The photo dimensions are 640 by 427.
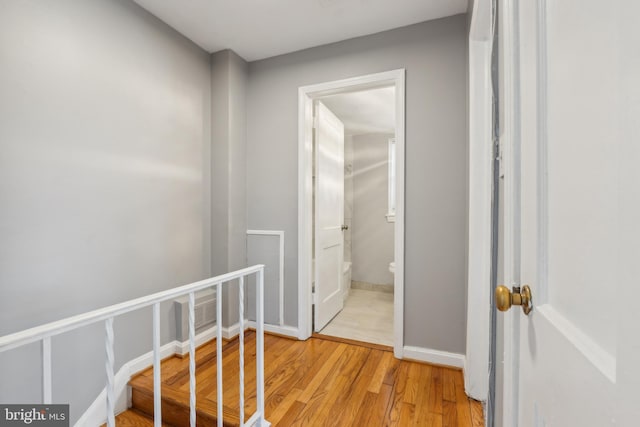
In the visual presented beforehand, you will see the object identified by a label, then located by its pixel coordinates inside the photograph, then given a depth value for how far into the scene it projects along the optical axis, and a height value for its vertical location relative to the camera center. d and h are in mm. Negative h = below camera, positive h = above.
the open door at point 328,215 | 2572 -40
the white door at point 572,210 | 264 +0
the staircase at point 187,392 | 1541 -1080
